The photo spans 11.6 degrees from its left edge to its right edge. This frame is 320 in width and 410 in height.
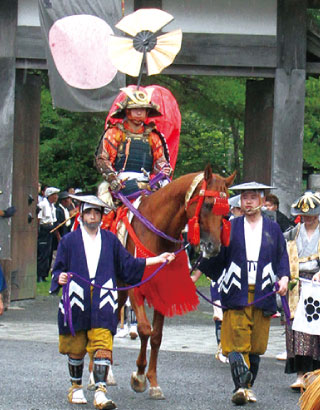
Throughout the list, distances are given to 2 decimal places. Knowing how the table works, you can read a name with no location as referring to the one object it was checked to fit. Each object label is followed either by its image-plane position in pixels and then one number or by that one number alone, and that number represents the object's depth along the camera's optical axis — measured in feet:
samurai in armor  46.78
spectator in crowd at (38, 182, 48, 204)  100.87
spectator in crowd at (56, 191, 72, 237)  104.89
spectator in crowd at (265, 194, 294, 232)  54.80
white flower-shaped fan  50.09
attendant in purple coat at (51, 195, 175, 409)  37.98
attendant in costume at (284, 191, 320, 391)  43.03
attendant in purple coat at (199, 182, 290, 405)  40.15
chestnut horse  39.20
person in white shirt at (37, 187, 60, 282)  98.35
